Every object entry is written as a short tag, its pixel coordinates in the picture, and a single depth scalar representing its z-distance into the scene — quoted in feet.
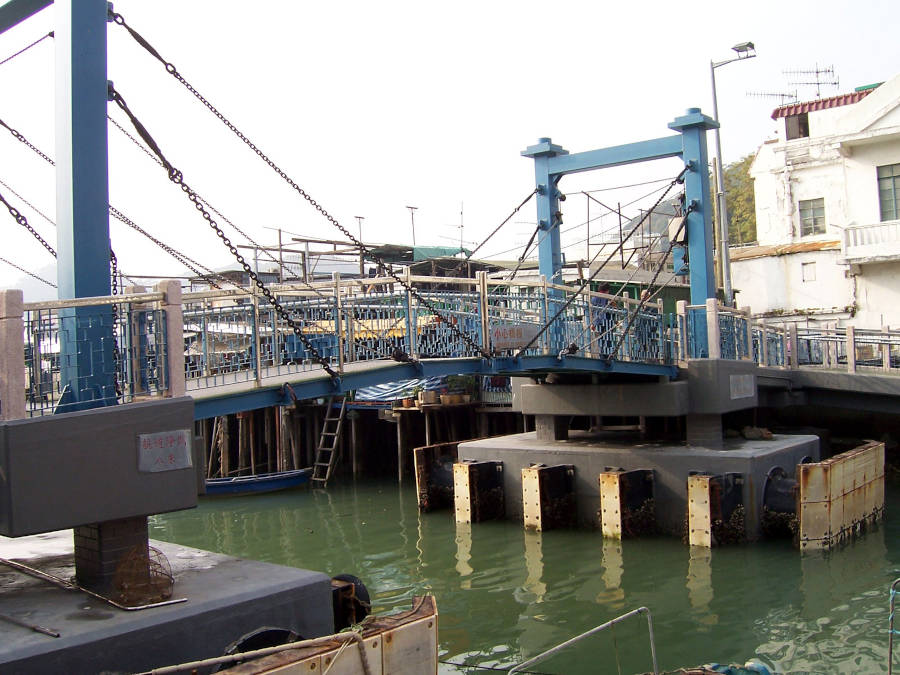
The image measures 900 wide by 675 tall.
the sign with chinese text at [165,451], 27.30
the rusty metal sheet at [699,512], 53.42
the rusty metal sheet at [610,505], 56.39
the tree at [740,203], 171.42
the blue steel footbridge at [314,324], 28.58
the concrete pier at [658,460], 55.72
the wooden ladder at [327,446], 87.20
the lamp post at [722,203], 81.66
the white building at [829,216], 96.63
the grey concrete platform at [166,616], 23.72
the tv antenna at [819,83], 135.12
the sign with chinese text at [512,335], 50.24
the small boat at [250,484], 81.97
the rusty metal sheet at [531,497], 59.67
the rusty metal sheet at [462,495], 63.41
